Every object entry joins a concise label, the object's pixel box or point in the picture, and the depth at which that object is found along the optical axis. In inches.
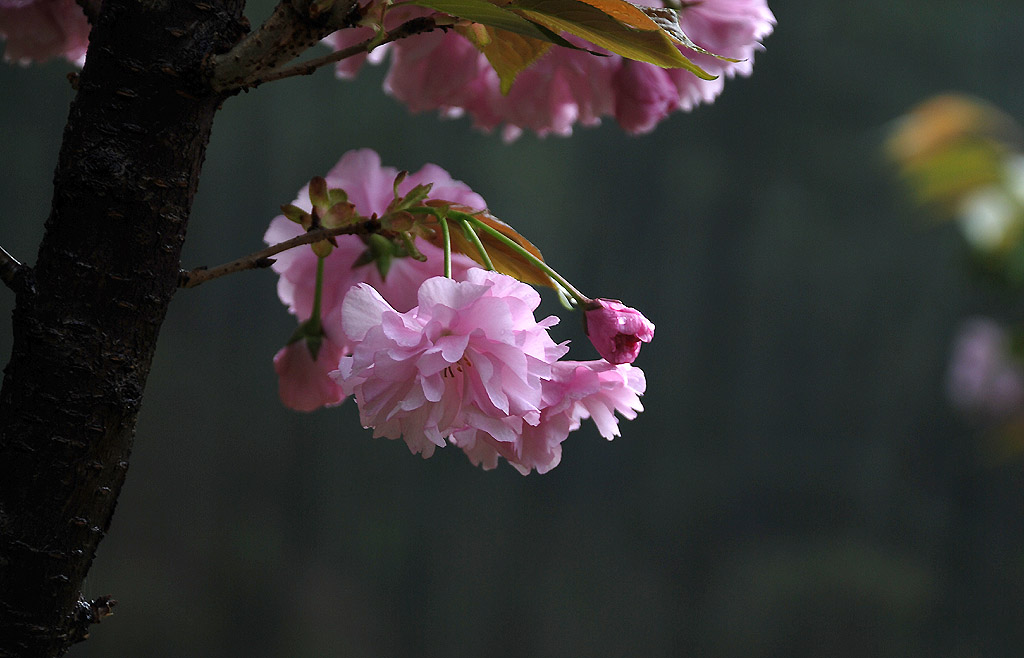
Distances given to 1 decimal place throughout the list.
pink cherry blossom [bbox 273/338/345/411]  52.2
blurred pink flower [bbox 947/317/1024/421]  230.6
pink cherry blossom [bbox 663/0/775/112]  52.4
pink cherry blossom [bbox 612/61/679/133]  52.8
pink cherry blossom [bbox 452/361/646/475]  50.4
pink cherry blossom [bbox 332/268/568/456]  49.8
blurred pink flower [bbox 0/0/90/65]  51.9
